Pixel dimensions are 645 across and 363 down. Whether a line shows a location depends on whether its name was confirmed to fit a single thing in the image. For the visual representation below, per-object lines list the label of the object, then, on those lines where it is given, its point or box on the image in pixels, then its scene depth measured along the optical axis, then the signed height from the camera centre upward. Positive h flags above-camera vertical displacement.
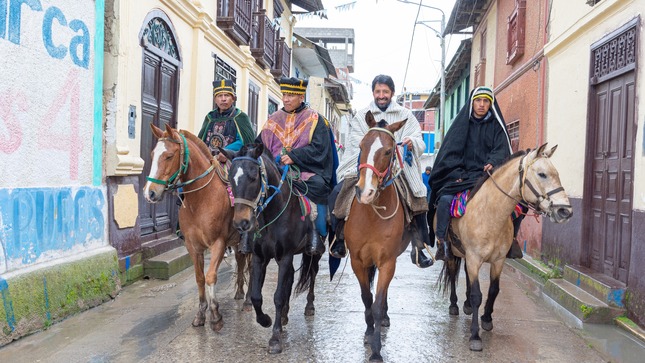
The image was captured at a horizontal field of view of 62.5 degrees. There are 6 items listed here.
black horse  4.26 -0.49
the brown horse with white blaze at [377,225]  4.11 -0.46
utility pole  21.73 +4.75
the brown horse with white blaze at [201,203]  5.09 -0.38
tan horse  4.73 -0.31
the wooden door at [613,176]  6.22 +0.05
